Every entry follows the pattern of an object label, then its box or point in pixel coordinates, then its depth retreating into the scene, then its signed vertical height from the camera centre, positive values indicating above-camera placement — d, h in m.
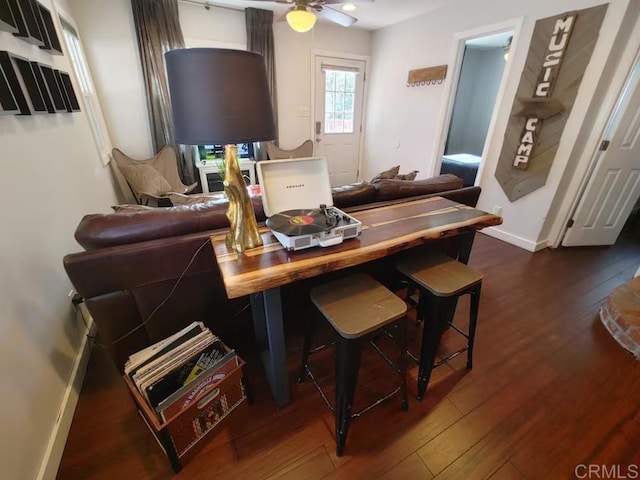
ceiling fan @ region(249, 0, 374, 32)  2.08 +0.75
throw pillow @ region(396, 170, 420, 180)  2.20 -0.43
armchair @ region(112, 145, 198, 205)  2.95 -0.63
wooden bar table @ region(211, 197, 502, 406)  0.95 -0.49
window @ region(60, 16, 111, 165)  2.48 +0.21
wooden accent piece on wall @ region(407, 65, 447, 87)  3.36 +0.52
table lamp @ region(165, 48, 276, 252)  0.87 +0.06
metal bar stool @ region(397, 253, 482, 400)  1.23 -0.70
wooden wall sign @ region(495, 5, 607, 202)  2.21 +0.22
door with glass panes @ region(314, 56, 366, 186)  4.31 +0.07
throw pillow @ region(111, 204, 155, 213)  1.44 -0.47
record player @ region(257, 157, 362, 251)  1.06 -0.38
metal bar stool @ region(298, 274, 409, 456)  1.03 -0.71
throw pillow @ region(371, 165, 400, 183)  2.19 -0.42
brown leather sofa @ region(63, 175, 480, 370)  1.18 -0.66
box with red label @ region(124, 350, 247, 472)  1.05 -1.11
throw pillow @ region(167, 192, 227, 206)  1.99 -0.58
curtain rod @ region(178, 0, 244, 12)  3.19 +1.22
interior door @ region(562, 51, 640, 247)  2.28 -0.51
